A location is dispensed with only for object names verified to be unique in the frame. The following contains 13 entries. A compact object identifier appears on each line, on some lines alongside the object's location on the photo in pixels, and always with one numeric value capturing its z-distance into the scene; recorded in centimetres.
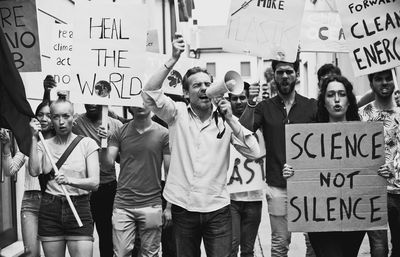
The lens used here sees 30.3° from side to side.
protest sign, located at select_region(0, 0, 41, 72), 596
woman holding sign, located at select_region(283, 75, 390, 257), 512
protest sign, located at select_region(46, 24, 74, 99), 795
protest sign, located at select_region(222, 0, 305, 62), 658
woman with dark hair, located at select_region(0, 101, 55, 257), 657
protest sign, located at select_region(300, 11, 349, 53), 780
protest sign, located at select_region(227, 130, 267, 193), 675
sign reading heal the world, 623
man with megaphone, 525
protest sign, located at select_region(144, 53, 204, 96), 849
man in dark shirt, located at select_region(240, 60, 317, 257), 618
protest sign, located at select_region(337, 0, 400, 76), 599
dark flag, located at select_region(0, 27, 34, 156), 451
